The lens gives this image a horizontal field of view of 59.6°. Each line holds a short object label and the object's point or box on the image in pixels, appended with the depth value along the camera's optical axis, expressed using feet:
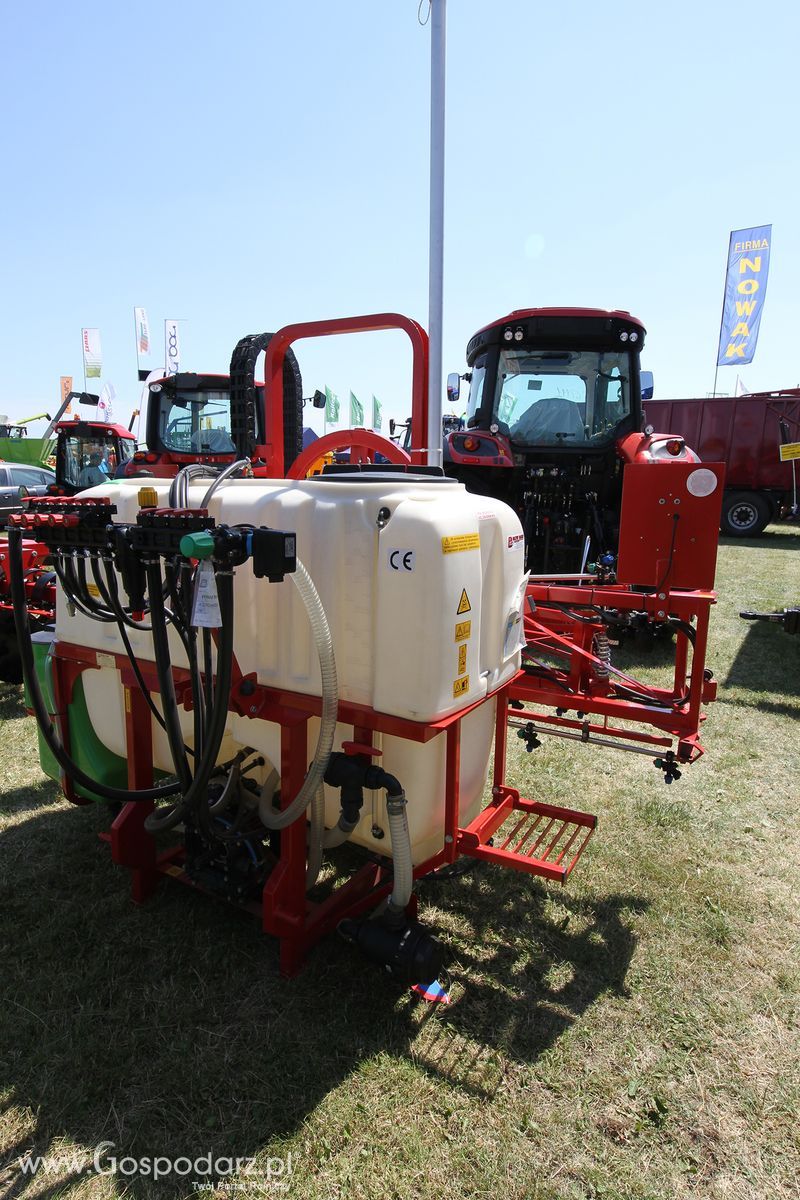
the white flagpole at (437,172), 16.35
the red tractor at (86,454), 29.71
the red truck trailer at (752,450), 41.96
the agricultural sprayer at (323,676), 5.63
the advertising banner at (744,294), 52.65
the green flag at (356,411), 64.54
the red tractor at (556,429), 19.29
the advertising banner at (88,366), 72.38
